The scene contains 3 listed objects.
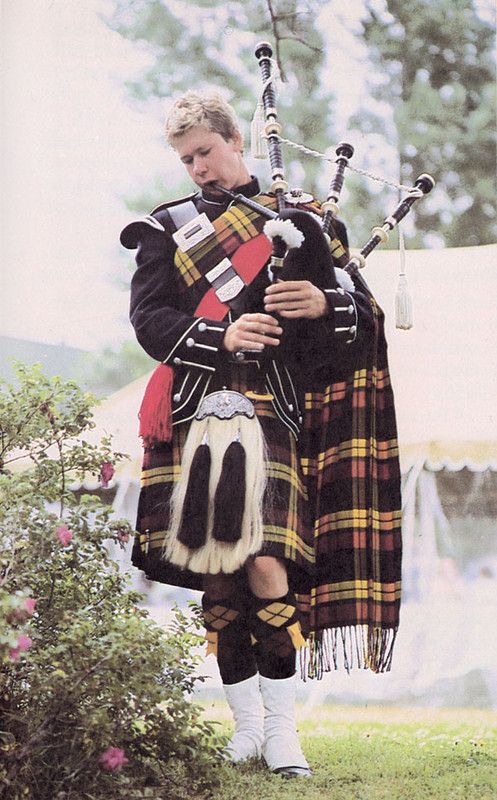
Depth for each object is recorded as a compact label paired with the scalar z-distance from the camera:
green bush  5.68
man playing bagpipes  6.37
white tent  7.71
